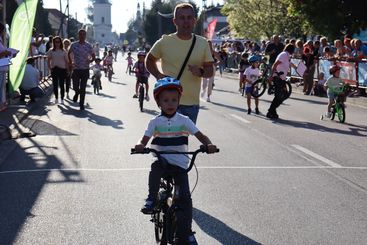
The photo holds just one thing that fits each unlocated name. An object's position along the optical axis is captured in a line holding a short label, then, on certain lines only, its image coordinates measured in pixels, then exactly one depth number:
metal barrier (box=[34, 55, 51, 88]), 22.31
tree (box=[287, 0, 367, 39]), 29.62
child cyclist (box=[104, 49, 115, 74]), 31.13
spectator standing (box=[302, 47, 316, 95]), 23.47
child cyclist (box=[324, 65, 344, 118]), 14.23
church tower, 198.62
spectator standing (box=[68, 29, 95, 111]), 16.12
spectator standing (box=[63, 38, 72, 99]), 17.62
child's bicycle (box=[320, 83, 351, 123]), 14.16
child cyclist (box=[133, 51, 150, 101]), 17.03
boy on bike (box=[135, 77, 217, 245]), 4.77
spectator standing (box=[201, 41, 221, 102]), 19.70
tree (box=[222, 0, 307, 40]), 49.72
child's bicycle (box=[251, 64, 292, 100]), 15.25
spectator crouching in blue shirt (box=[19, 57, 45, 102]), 16.88
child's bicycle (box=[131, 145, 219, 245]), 4.71
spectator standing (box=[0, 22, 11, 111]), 11.79
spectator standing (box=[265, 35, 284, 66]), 23.66
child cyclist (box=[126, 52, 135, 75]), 36.01
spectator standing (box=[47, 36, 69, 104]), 17.33
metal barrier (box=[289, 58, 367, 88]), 20.36
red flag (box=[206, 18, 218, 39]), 42.59
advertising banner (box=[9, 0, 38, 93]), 14.46
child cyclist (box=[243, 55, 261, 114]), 15.91
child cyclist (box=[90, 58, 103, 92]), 22.27
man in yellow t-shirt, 6.19
